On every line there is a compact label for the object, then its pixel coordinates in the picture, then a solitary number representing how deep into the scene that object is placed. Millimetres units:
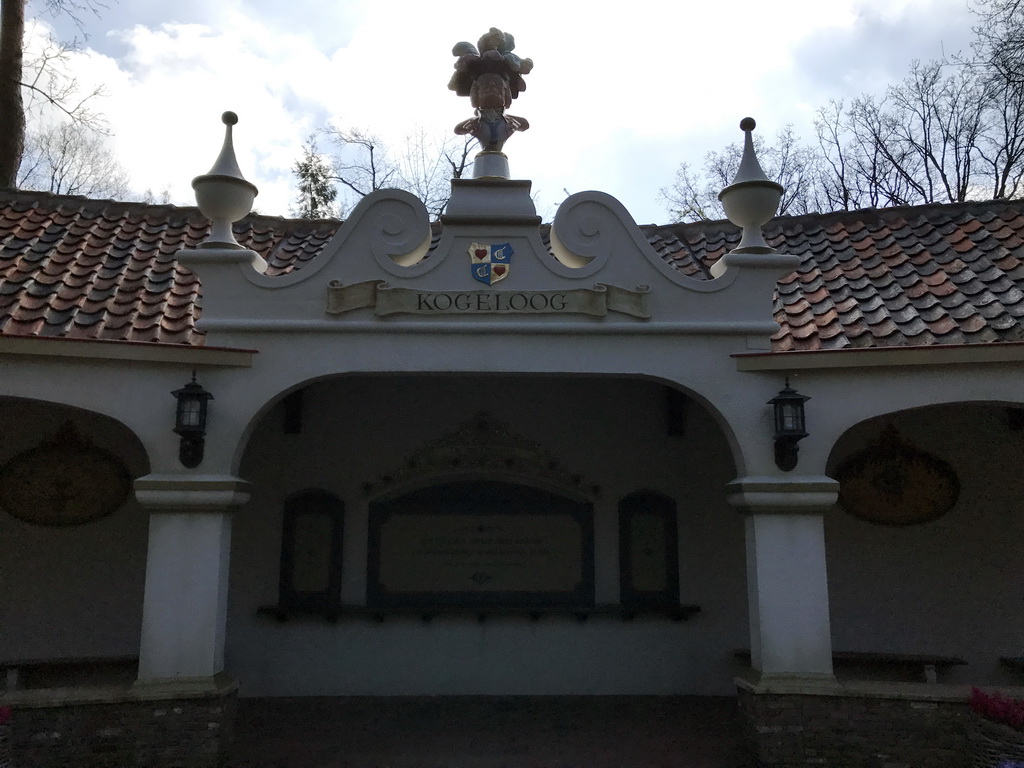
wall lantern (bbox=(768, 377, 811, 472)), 6254
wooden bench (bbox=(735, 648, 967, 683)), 7598
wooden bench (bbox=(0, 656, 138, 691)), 7273
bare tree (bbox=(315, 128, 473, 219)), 19234
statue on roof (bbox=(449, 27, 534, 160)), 7273
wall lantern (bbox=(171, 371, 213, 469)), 6117
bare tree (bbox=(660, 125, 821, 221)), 20297
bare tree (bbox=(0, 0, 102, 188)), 12508
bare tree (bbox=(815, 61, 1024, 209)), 17859
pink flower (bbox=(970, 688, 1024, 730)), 5470
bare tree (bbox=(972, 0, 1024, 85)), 12758
